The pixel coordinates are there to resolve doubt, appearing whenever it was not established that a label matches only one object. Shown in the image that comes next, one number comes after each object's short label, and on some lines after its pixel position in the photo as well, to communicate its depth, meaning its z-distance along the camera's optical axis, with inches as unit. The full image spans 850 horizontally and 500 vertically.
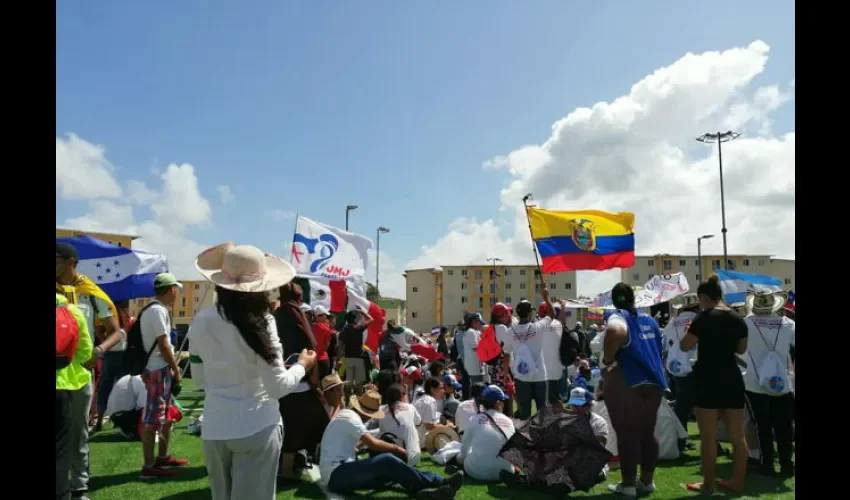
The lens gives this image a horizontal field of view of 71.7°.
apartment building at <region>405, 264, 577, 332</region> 3659.0
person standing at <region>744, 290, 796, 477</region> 235.1
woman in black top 203.5
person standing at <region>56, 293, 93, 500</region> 138.2
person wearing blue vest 203.9
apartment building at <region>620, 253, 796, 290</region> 3211.1
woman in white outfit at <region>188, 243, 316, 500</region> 114.0
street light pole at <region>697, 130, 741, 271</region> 1373.0
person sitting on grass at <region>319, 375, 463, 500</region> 196.9
